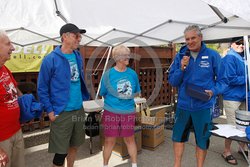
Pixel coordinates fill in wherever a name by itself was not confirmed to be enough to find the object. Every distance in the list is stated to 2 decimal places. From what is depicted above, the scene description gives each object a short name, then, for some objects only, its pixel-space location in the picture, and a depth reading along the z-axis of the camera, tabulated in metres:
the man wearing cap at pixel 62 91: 2.16
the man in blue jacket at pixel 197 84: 2.27
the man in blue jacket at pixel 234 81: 3.05
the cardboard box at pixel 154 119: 3.74
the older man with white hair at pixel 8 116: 1.72
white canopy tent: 2.46
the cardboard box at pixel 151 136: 3.70
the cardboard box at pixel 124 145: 3.42
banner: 3.87
